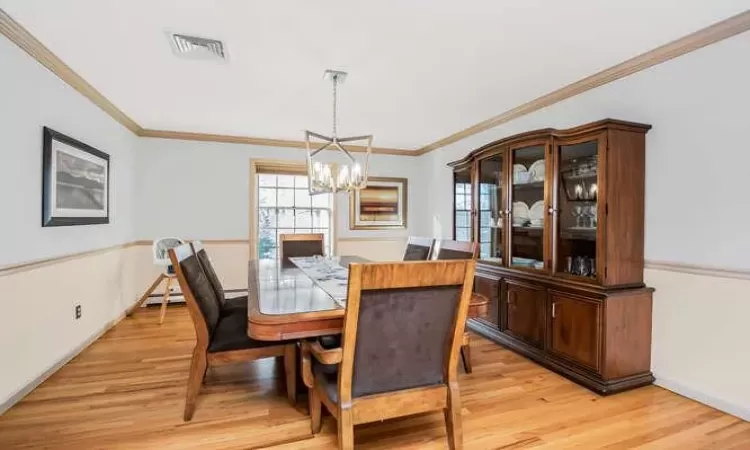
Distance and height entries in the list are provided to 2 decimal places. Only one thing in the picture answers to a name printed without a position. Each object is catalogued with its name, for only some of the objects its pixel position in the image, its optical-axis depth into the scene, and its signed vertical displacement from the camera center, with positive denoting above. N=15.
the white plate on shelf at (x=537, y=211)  3.00 +0.12
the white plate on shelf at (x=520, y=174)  3.19 +0.44
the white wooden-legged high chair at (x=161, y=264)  4.16 -0.44
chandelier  2.79 +0.35
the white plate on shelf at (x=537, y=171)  3.00 +0.45
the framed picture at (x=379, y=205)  5.56 +0.30
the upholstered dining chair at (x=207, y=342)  2.03 -0.67
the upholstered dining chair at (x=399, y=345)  1.52 -0.51
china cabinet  2.47 -0.19
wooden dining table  1.69 -0.41
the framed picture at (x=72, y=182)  2.57 +0.31
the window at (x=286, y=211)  5.28 +0.19
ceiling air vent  2.29 +1.10
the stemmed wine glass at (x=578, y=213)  2.75 +0.10
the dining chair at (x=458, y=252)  2.78 -0.20
